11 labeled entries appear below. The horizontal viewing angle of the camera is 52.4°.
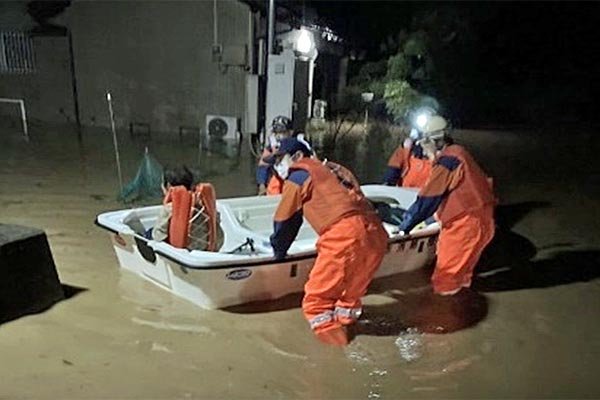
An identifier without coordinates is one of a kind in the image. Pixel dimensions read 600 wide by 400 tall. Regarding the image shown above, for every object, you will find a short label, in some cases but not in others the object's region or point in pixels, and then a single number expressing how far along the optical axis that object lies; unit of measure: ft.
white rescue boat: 15.92
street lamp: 45.55
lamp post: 63.52
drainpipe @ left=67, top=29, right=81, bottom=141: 51.65
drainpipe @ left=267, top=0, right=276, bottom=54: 32.40
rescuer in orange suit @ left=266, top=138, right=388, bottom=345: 14.75
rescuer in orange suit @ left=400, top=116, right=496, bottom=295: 17.56
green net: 27.37
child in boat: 16.56
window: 53.53
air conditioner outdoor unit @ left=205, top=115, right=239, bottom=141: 45.16
